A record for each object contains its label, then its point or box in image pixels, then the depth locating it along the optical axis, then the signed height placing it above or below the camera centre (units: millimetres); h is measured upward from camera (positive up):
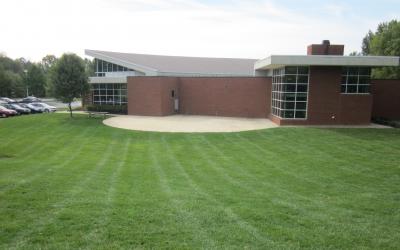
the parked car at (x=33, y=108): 39375 -2774
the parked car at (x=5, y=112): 35156 -2940
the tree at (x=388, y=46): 45094 +6169
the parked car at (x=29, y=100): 53925 -2630
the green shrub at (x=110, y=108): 34156 -2372
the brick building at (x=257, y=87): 23359 +70
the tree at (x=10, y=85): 61456 -282
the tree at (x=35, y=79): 70938 +1044
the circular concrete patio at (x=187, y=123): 23156 -2788
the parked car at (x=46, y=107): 40469 -2748
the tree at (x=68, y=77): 29250 +680
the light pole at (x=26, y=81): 71156 +461
